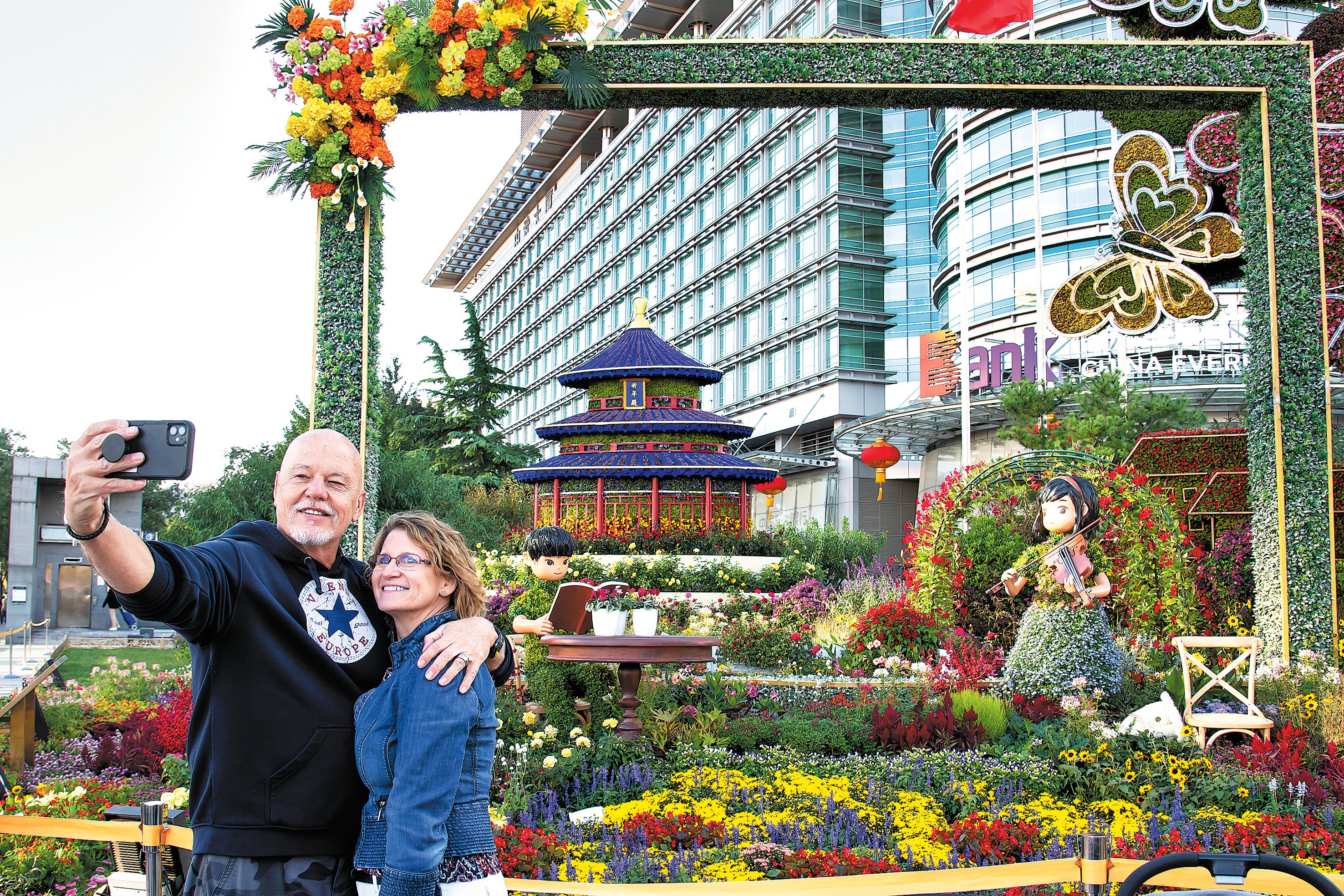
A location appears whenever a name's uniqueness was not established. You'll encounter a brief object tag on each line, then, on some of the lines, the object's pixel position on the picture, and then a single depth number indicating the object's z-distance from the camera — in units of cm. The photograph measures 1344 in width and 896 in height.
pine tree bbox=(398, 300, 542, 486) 3862
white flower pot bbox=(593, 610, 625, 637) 673
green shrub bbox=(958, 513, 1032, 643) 1231
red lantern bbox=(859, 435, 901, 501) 2766
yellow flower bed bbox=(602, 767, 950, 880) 524
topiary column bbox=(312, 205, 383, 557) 860
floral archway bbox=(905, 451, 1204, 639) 1122
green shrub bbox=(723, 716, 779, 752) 719
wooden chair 709
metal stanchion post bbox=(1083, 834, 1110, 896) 315
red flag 1340
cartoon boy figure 697
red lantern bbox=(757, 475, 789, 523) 3174
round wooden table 634
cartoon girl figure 866
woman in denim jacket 223
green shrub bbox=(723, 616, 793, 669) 1262
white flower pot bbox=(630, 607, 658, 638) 684
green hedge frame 909
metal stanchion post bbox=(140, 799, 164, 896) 337
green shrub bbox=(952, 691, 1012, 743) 737
